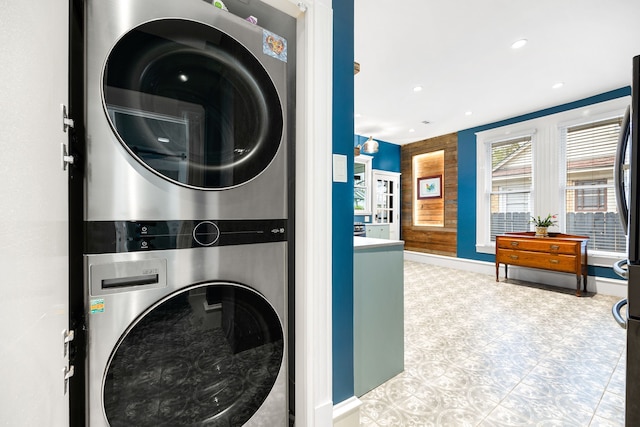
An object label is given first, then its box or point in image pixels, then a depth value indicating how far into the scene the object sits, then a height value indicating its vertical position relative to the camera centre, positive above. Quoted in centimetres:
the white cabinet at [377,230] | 583 -37
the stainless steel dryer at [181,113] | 69 +30
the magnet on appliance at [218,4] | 93 +73
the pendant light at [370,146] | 479 +120
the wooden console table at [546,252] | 360 -56
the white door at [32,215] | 35 +0
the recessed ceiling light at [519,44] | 264 +168
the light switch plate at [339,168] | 122 +21
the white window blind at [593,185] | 374 +40
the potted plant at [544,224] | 407 -17
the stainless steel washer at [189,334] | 70 -36
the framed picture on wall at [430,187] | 596 +61
